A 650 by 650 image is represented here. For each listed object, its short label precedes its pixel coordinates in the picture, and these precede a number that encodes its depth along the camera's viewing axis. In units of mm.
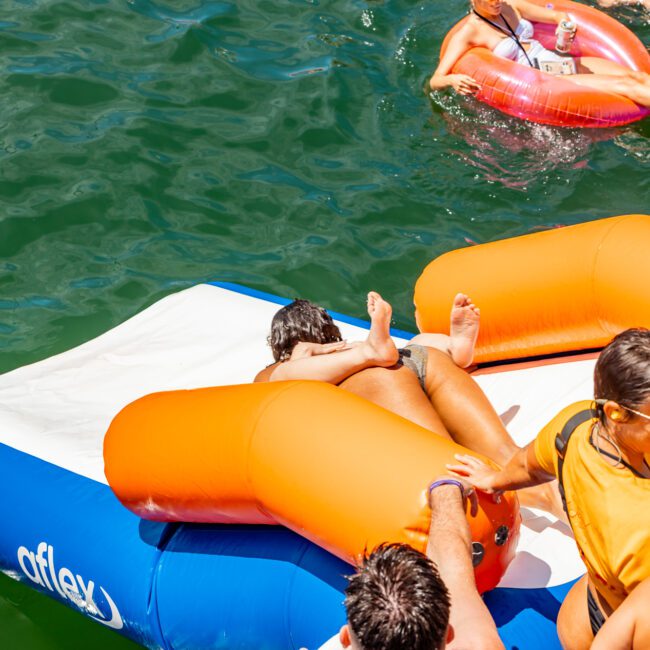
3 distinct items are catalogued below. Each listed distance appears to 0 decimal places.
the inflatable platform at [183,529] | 5609
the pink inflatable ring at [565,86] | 11687
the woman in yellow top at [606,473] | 4488
